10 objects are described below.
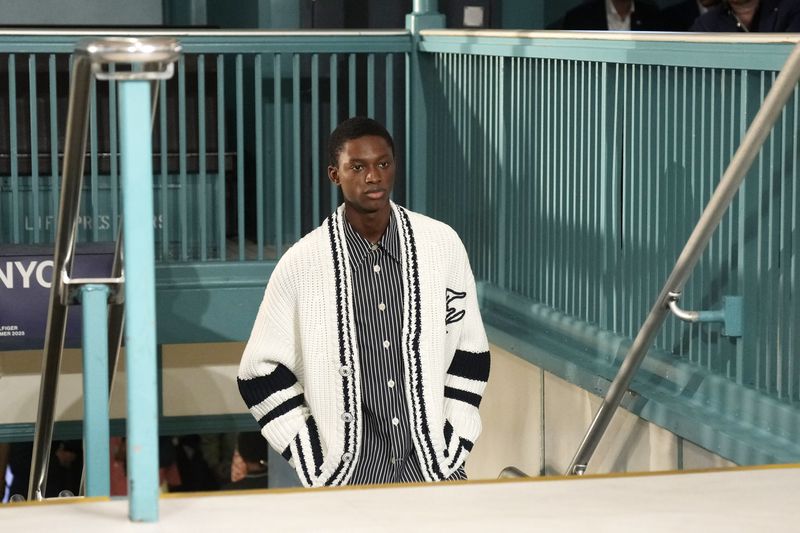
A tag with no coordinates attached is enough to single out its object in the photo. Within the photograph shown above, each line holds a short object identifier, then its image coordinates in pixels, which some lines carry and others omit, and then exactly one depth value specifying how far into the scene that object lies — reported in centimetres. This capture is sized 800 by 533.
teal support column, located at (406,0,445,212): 1481
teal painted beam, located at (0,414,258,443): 1651
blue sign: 1399
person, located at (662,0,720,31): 1724
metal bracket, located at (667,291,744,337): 863
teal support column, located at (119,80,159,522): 431
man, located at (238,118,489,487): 733
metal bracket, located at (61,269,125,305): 562
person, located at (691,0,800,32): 1246
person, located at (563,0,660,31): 1656
